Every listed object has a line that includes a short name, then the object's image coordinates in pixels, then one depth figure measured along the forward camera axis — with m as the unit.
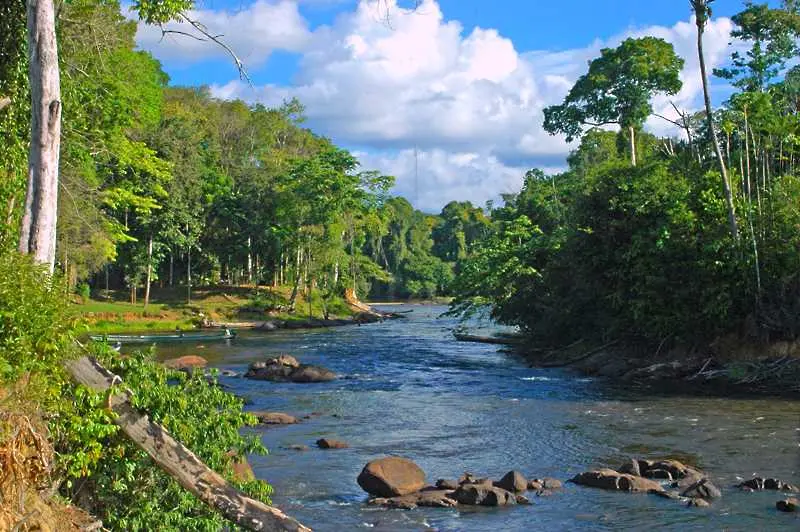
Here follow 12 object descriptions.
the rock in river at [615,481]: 13.08
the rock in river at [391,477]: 12.86
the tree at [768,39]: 41.53
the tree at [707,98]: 24.62
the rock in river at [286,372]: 27.77
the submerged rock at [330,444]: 16.73
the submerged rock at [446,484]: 13.11
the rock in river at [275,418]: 19.38
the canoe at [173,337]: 39.69
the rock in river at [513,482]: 13.07
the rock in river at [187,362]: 28.40
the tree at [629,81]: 46.59
